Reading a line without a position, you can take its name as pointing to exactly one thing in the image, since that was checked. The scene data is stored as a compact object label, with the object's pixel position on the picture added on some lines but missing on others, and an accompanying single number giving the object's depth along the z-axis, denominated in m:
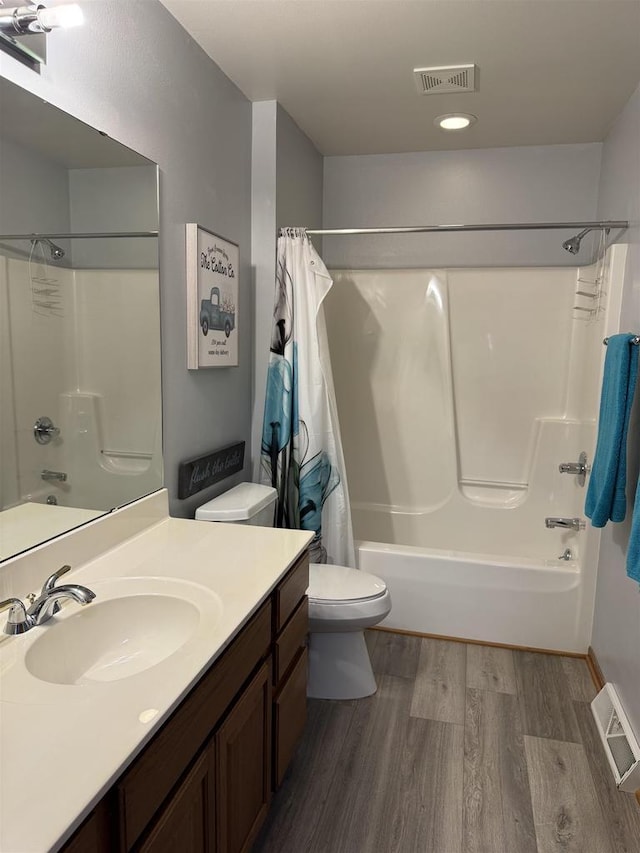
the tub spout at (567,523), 2.72
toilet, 2.12
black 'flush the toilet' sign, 2.04
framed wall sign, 2.04
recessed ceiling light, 2.68
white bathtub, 2.60
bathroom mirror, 1.29
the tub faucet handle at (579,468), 2.72
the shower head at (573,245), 2.61
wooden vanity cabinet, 0.89
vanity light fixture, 1.20
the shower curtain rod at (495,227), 2.35
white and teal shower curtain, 2.54
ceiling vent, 2.20
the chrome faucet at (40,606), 1.16
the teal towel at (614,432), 2.02
